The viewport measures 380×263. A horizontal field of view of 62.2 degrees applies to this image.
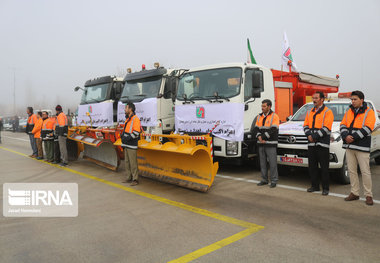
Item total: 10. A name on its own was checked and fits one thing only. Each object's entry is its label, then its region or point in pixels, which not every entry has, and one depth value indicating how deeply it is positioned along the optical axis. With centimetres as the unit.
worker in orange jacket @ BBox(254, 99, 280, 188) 648
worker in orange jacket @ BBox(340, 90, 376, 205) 526
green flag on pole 1144
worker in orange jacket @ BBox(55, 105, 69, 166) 973
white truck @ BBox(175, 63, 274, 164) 714
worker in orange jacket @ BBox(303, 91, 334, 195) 582
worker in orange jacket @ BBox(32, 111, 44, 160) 1132
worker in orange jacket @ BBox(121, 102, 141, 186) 689
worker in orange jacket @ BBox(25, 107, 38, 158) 1206
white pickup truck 629
